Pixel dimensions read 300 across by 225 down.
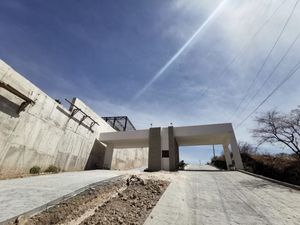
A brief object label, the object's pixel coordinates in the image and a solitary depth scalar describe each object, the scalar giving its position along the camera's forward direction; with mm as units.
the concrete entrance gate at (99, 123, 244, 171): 14070
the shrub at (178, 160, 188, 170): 18312
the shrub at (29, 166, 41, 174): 9105
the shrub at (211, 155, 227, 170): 24625
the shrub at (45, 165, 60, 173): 10268
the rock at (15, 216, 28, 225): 2907
